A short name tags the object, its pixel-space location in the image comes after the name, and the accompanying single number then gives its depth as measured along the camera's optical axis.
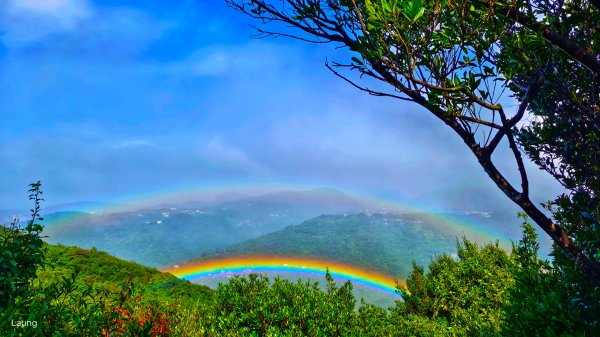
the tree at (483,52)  4.12
